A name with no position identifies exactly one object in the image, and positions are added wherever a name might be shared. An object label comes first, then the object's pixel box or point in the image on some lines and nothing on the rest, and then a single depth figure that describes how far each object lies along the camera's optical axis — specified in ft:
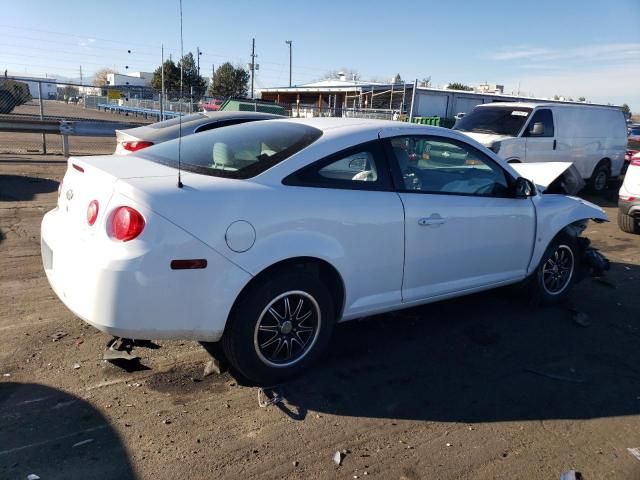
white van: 34.58
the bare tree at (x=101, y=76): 304.67
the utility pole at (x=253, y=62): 177.27
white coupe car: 9.33
